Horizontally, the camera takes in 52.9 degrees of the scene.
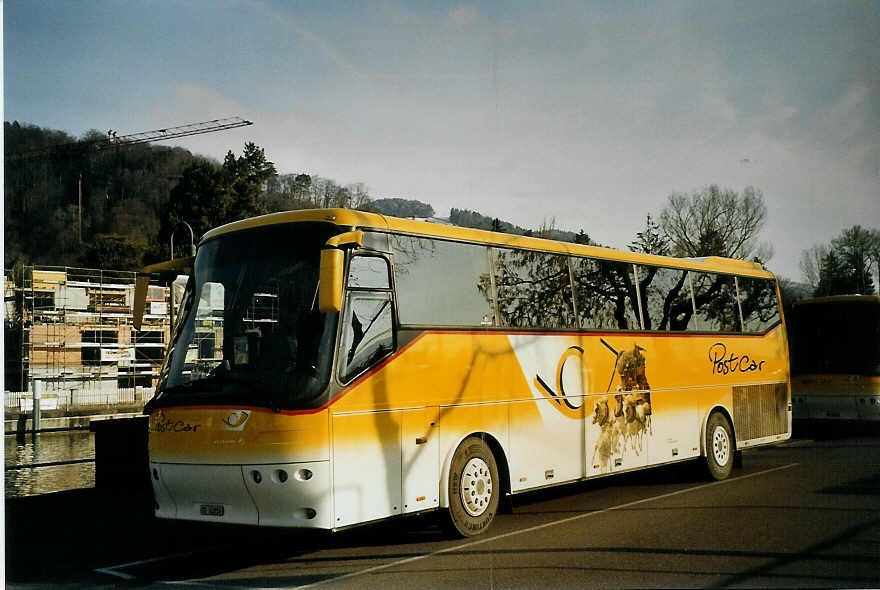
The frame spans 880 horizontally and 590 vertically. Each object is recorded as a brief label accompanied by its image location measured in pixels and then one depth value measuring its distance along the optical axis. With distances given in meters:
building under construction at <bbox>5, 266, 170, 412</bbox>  58.16
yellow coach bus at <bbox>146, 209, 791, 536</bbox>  8.22
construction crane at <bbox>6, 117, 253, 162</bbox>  39.09
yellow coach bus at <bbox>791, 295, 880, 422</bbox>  20.56
